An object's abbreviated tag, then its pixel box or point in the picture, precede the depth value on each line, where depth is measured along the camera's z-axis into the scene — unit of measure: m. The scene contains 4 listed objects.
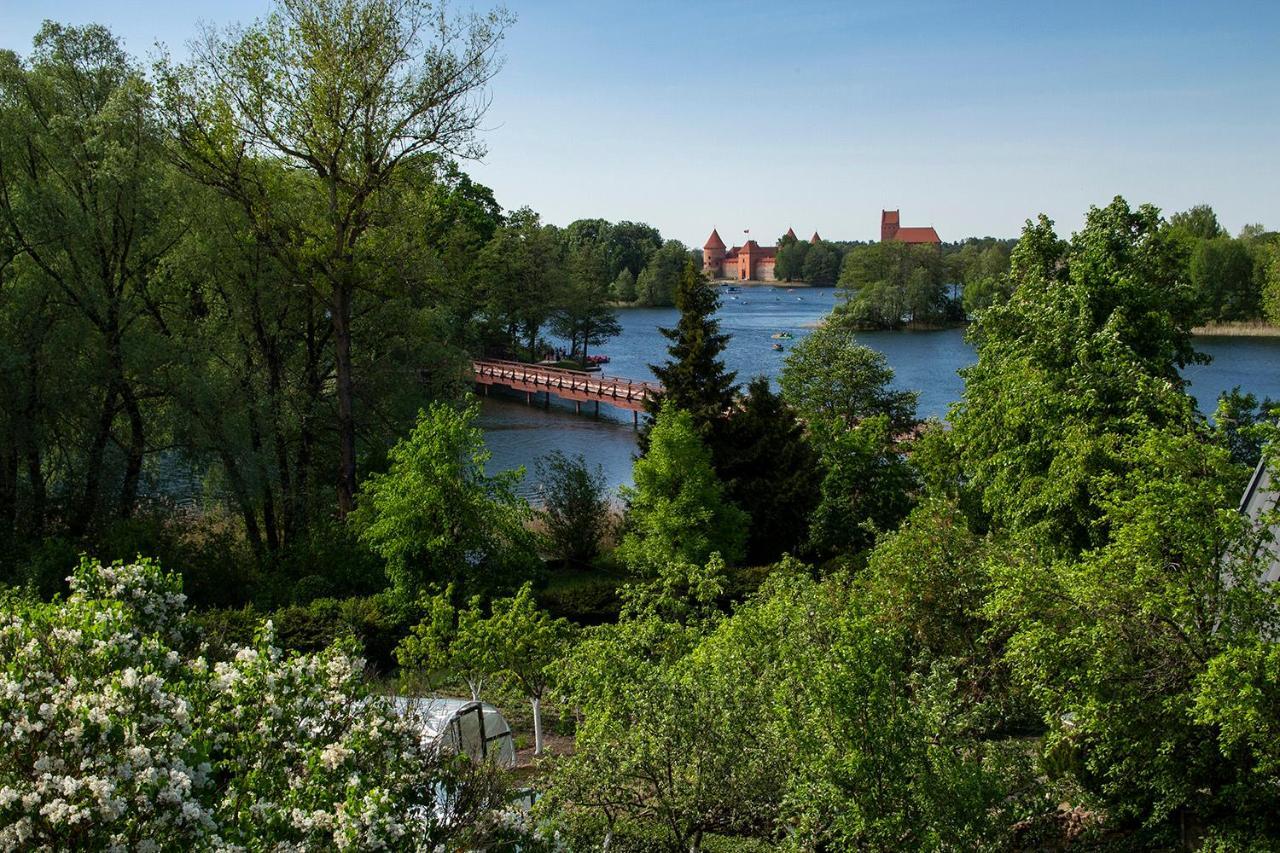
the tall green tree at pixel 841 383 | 40.16
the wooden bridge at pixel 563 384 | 54.56
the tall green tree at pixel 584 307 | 68.69
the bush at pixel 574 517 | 30.17
